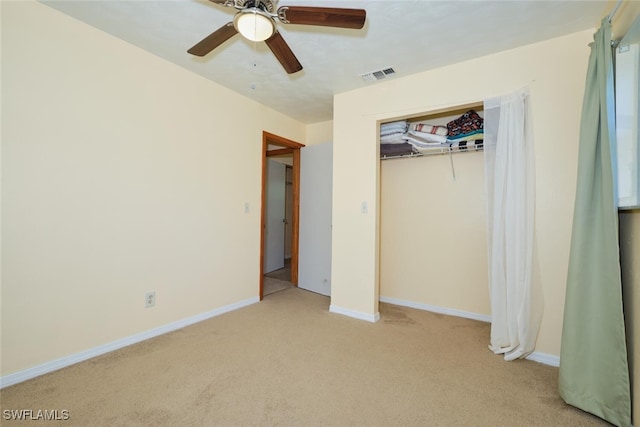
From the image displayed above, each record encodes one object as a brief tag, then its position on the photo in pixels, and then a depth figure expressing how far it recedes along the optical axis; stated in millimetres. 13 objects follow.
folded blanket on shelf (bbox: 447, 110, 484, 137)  2748
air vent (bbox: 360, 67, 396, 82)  2589
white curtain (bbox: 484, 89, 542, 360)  2076
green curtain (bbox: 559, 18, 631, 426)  1461
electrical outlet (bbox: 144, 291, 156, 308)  2393
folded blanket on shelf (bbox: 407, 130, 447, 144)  2926
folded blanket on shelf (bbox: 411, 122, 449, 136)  2938
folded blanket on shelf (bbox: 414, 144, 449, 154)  2939
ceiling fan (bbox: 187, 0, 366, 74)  1340
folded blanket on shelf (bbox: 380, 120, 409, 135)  3125
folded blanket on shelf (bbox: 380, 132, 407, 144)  3125
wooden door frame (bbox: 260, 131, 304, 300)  3905
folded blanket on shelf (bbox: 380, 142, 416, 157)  3111
